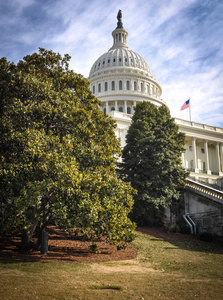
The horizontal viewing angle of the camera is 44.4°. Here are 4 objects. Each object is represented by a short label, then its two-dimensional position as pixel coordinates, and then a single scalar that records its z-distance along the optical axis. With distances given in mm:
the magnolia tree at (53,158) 12695
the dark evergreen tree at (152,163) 26531
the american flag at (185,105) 59156
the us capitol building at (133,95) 62469
